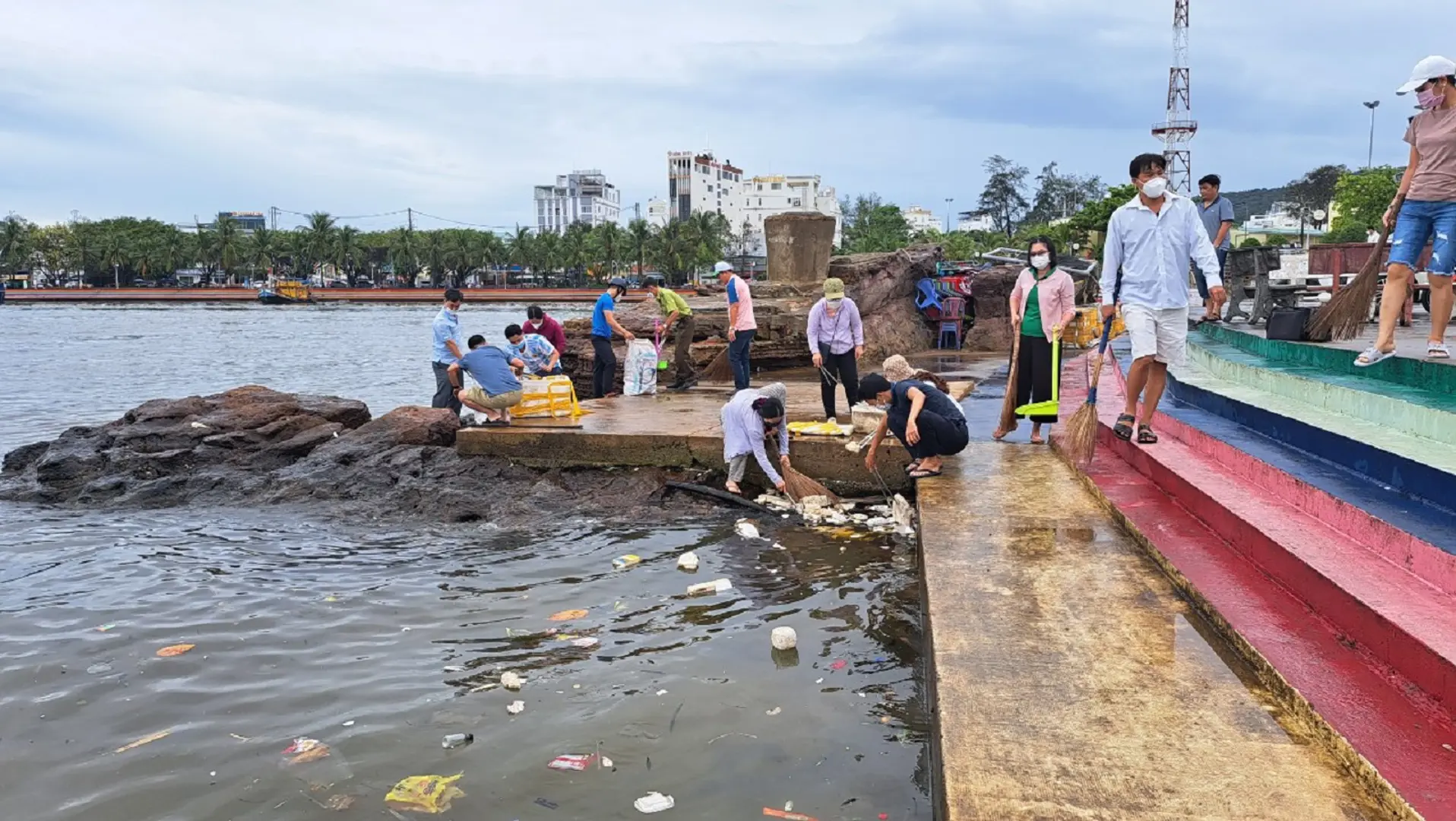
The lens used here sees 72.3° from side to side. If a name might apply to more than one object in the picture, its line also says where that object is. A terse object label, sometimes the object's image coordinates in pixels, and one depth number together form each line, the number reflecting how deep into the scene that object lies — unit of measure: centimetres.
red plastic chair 1917
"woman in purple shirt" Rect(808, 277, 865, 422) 869
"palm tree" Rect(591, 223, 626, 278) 8938
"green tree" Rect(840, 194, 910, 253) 7412
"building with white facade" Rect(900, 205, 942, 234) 15866
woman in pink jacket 698
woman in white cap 552
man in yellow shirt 1267
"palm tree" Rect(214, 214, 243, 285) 9112
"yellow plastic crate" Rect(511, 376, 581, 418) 938
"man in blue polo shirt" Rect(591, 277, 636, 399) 1212
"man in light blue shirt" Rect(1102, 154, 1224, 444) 591
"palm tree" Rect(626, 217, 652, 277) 8725
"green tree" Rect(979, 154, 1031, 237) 10144
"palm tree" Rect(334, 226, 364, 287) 9256
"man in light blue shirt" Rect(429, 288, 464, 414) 1013
